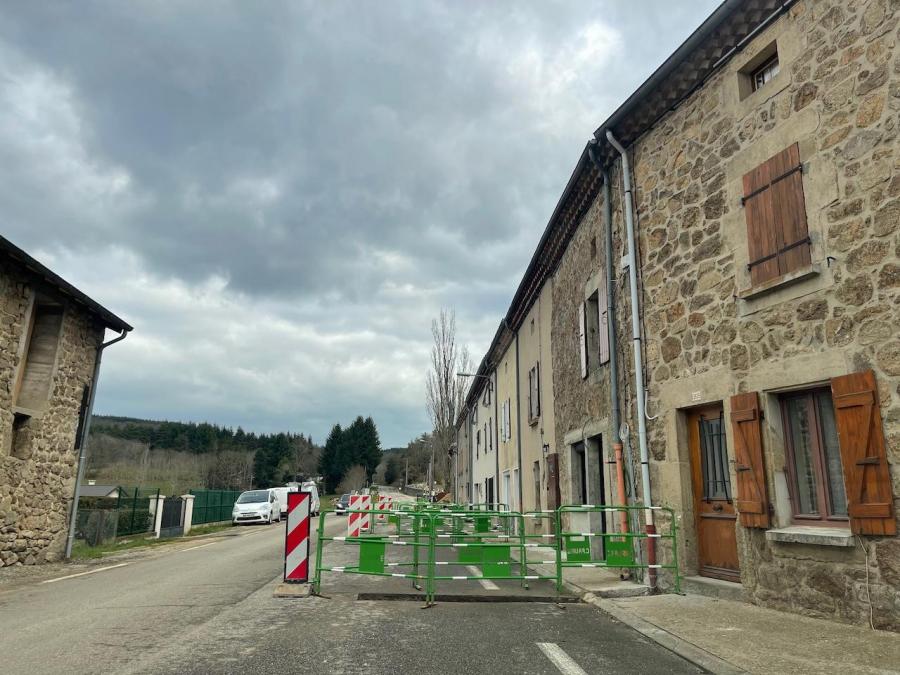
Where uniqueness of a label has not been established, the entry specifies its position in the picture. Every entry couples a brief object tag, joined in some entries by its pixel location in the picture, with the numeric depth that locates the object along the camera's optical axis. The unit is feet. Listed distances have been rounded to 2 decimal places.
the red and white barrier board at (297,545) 25.63
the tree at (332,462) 351.05
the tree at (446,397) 128.88
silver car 96.48
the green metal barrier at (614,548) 25.88
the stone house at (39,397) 37.81
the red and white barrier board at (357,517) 39.75
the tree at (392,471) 433.89
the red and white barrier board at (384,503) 64.77
